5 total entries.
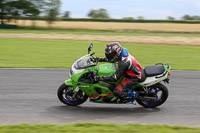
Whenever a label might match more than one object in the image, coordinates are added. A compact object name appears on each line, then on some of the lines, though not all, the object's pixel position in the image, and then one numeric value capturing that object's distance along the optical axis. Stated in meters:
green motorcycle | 6.69
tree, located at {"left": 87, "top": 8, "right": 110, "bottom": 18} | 109.50
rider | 6.51
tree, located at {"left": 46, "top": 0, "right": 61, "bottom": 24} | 52.66
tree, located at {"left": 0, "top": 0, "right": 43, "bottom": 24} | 52.56
